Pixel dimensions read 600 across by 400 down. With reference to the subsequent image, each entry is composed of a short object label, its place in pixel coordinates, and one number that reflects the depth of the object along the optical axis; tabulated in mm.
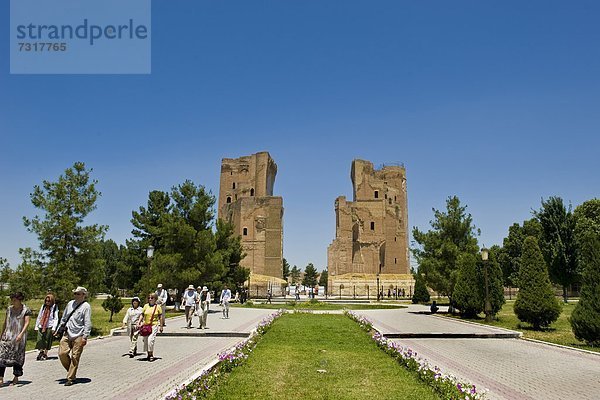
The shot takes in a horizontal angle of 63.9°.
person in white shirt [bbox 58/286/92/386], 7855
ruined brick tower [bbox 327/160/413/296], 69938
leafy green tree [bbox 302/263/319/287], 101562
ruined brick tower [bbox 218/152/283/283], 71562
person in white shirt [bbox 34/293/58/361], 10586
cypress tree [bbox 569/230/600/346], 12086
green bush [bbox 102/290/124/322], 21733
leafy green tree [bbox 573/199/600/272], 37688
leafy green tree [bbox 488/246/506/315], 21197
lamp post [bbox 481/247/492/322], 19828
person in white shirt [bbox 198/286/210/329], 16938
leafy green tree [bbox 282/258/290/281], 103225
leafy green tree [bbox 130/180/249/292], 25281
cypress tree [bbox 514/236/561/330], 16234
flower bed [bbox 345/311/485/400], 6214
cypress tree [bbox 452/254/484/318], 21688
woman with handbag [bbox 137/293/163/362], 10328
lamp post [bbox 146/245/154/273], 19570
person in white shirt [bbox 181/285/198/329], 17578
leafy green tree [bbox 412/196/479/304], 25156
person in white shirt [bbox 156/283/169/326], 16994
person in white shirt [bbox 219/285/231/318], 21647
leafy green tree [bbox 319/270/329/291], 105825
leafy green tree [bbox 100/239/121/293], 63450
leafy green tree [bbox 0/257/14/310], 14227
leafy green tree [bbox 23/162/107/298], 15094
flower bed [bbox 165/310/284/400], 6211
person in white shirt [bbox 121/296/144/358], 10852
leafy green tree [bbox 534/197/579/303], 37594
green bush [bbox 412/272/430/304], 39756
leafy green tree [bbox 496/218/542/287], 53688
